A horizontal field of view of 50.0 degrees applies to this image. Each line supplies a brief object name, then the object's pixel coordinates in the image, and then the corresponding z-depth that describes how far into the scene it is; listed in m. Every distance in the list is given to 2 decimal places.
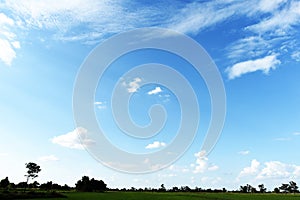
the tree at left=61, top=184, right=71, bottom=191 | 164.32
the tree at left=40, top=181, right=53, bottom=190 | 154.24
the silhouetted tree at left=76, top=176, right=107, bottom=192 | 157.75
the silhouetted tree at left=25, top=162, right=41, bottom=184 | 121.81
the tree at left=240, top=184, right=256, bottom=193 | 197.00
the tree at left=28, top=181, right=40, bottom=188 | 156.96
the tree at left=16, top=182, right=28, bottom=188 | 148.27
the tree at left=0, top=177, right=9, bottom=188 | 129.25
